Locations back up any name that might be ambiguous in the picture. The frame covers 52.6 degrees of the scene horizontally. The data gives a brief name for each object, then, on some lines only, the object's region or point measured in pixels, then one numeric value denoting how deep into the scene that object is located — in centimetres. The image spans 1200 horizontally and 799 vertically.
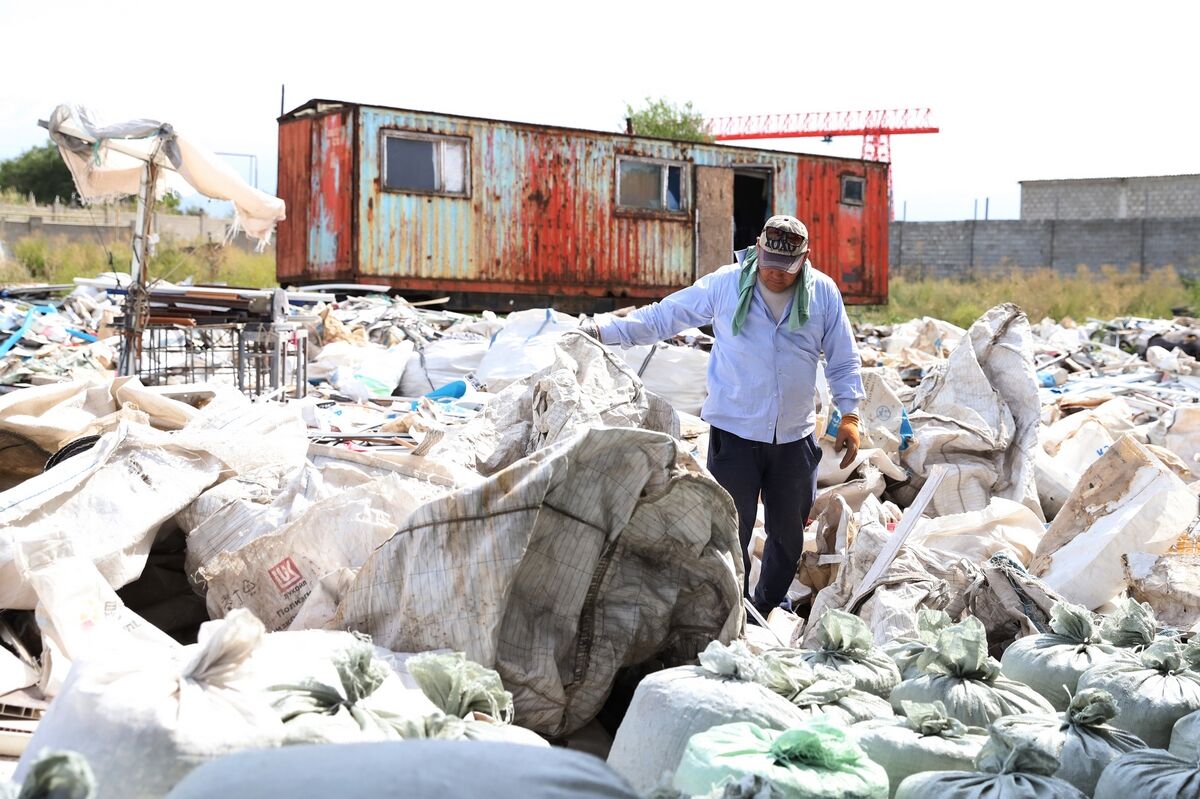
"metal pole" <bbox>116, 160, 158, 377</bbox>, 779
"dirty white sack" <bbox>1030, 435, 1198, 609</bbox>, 383
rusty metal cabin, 1469
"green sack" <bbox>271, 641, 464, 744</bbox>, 169
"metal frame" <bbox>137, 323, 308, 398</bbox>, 823
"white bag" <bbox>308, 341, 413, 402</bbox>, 819
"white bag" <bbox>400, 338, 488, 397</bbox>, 861
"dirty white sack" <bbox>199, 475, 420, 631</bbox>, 303
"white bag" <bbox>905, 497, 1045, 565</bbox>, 434
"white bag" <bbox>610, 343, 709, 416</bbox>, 771
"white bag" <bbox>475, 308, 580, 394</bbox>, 779
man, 445
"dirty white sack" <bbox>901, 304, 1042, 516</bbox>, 586
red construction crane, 3872
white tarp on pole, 808
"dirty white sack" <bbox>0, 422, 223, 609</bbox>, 288
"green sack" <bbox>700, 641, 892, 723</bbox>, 214
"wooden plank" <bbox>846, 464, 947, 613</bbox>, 368
